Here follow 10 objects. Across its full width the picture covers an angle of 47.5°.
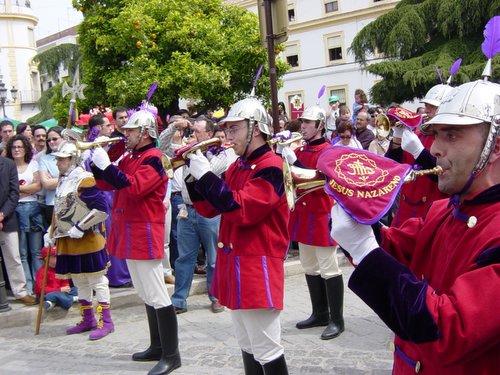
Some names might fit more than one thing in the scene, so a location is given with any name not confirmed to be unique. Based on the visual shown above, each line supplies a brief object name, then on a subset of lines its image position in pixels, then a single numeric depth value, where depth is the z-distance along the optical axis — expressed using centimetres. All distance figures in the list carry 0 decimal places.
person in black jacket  643
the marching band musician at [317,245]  542
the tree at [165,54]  1191
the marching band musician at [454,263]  160
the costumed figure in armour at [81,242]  575
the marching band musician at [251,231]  345
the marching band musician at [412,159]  443
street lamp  2383
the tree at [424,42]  2047
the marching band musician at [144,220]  461
